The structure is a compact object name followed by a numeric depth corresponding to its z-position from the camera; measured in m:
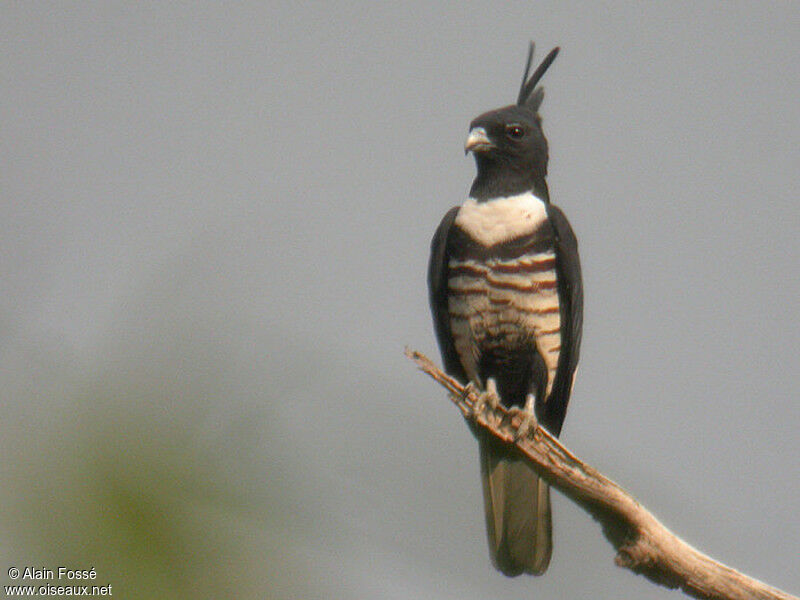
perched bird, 10.74
